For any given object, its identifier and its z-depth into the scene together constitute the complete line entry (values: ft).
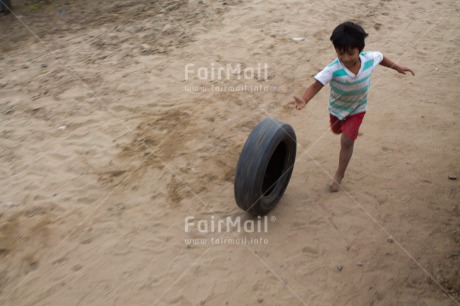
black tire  10.95
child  10.11
